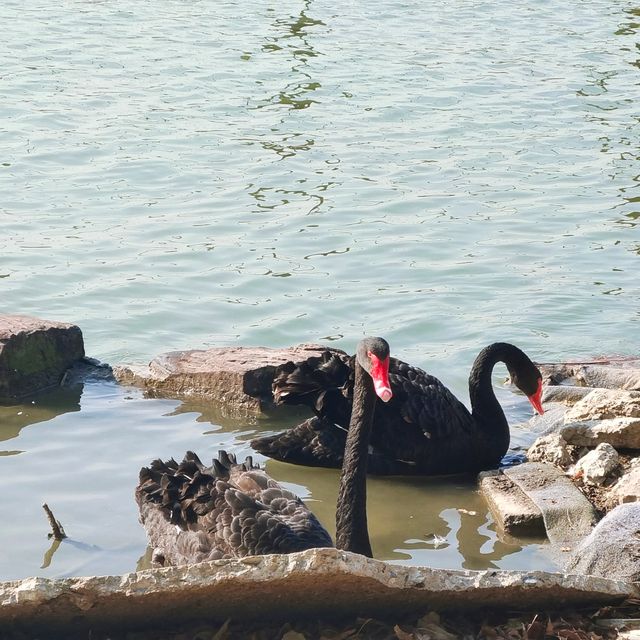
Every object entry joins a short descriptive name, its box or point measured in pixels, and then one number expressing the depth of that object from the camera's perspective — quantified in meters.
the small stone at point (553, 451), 11.55
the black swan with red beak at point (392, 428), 11.82
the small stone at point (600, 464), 10.82
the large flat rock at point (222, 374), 13.29
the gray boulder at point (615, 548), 8.21
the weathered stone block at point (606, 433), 11.29
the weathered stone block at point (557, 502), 9.97
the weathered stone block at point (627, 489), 10.12
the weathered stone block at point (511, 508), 10.23
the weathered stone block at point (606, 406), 11.94
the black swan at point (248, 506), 8.95
